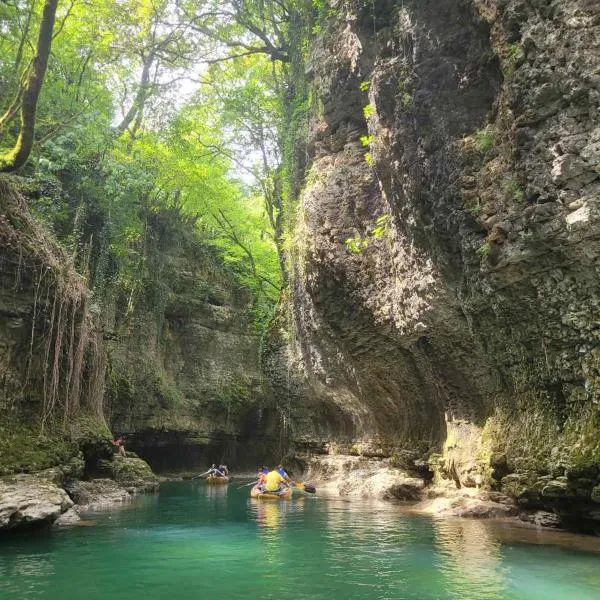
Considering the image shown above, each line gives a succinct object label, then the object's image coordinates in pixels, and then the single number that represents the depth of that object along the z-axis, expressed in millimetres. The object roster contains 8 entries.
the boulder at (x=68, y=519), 9797
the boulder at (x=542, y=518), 9312
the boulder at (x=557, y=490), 8145
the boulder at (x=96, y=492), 12211
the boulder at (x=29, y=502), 8273
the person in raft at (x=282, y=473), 16962
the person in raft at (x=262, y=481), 16141
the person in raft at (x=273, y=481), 15972
